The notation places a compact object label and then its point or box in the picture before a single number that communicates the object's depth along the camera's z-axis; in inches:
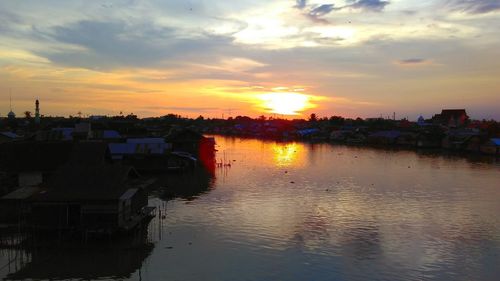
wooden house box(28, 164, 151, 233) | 770.2
